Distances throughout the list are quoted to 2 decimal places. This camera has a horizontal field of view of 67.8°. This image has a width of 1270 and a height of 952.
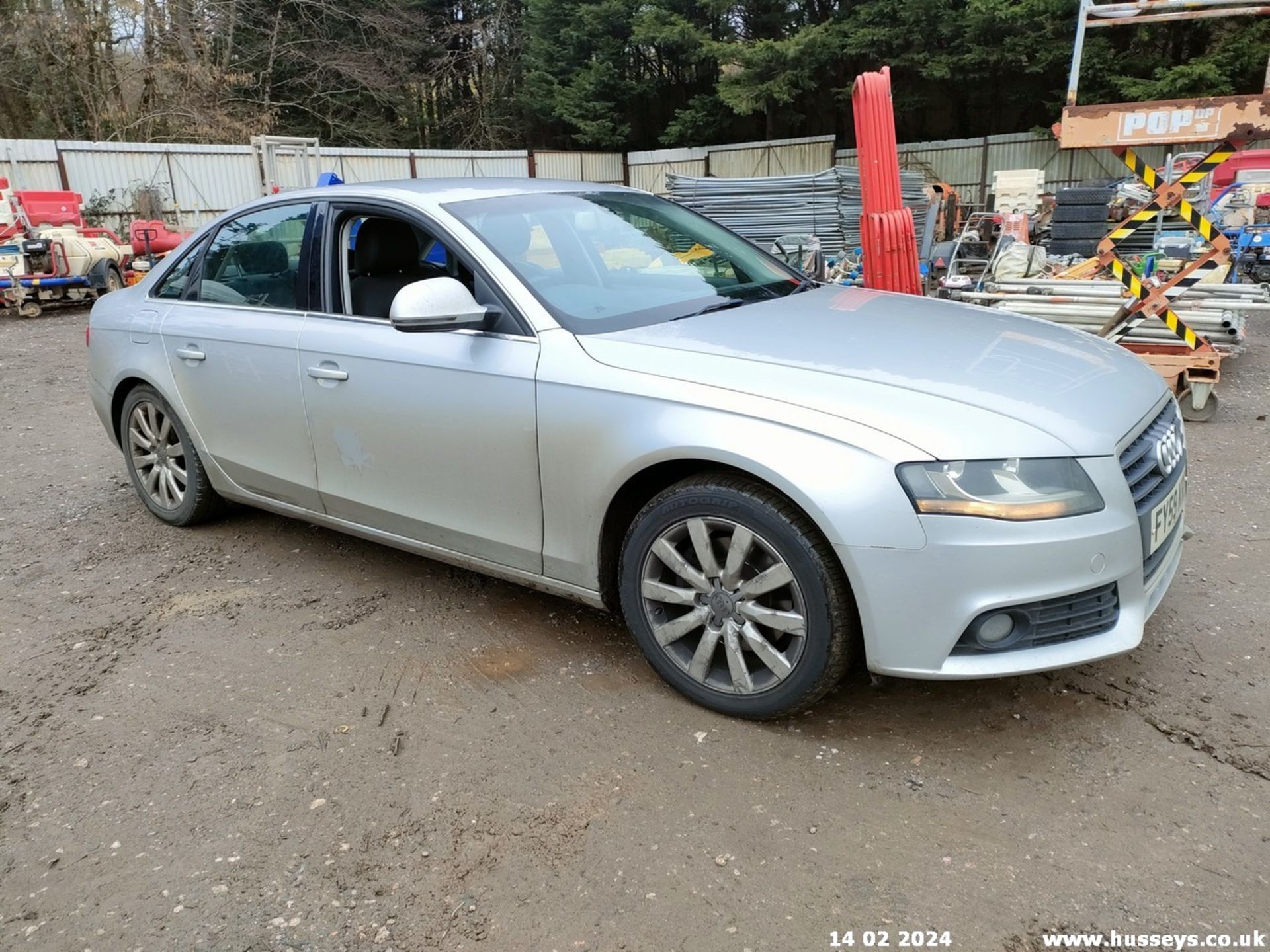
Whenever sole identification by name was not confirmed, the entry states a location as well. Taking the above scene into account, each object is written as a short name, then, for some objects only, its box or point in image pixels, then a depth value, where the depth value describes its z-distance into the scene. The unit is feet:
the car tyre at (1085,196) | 43.34
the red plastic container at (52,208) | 48.16
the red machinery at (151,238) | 50.24
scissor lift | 21.33
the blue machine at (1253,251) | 42.60
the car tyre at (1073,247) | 43.88
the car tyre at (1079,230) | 44.32
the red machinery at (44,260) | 44.50
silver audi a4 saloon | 8.20
